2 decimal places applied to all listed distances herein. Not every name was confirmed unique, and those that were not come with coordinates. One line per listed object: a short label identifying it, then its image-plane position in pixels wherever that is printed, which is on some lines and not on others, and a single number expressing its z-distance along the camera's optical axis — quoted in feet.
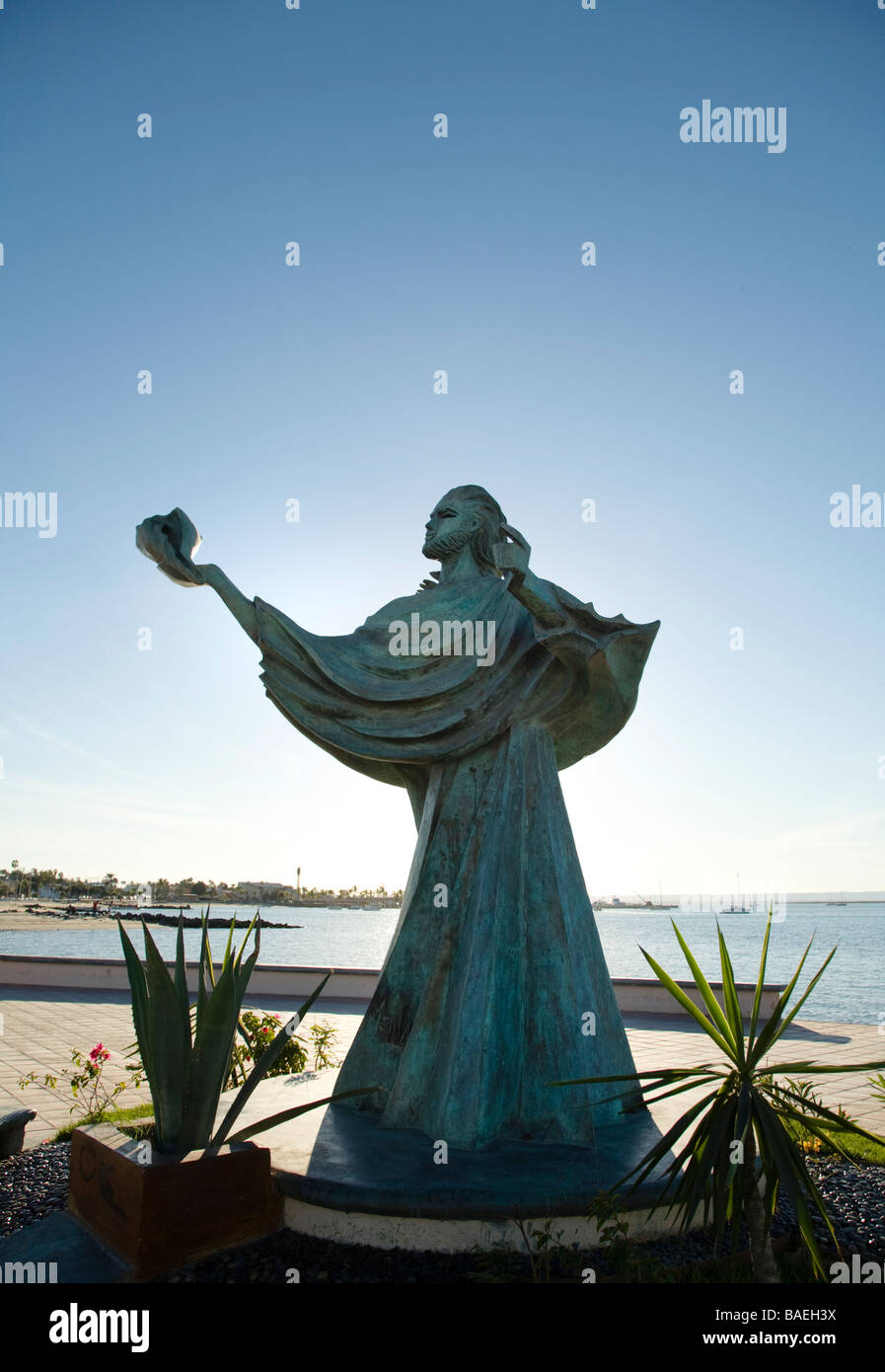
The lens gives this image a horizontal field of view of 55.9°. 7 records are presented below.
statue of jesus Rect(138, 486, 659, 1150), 11.74
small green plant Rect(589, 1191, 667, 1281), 8.23
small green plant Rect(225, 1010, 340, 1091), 16.97
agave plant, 9.45
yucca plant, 7.54
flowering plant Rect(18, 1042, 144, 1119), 17.42
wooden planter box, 8.79
